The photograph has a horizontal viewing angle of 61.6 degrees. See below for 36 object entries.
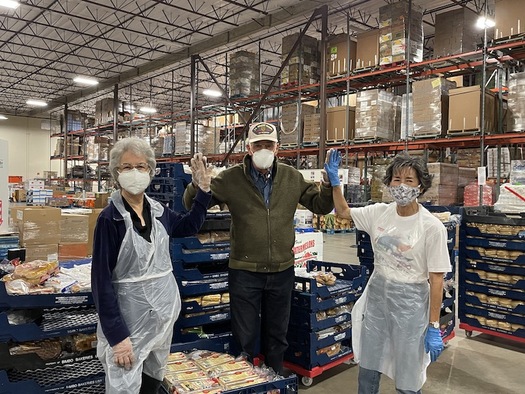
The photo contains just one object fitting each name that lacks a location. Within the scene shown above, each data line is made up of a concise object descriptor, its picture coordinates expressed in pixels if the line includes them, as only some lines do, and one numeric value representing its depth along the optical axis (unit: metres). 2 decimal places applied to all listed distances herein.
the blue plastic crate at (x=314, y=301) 3.59
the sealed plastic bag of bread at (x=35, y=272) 2.75
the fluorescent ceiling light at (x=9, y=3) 10.59
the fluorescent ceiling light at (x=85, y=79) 16.09
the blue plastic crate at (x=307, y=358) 3.59
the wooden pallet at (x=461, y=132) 8.17
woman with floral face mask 2.48
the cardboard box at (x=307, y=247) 5.11
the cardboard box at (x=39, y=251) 5.86
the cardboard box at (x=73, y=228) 6.88
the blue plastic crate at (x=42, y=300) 2.53
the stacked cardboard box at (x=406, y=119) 9.16
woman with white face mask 2.05
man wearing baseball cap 3.00
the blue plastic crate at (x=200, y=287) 3.44
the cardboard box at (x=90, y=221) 7.56
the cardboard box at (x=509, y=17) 7.30
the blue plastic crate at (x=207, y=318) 3.46
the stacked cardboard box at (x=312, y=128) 10.91
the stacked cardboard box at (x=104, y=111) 19.56
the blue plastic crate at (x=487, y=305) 4.50
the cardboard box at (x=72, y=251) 6.73
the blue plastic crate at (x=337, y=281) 3.67
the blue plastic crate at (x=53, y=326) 2.53
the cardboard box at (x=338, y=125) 10.45
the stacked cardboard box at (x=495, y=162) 11.10
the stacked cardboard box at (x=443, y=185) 8.37
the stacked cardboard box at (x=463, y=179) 9.07
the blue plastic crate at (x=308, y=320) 3.59
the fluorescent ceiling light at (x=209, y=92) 17.19
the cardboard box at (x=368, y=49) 9.89
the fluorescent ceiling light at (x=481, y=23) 9.41
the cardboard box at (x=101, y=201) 11.35
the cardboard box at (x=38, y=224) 5.72
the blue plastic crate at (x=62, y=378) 2.62
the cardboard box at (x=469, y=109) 8.07
